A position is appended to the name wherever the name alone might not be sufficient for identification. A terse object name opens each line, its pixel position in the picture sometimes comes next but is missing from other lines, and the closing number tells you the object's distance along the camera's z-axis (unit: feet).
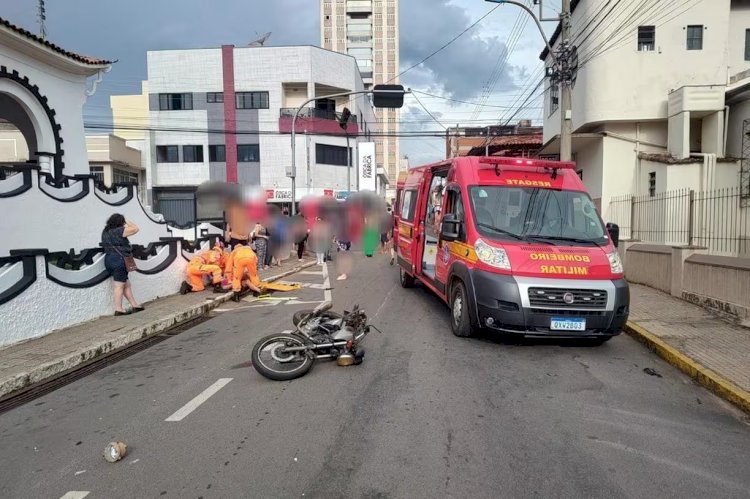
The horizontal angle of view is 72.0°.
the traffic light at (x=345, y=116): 73.77
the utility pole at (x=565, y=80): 42.09
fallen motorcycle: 17.97
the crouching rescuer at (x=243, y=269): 35.01
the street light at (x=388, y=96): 55.01
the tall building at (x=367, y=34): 281.13
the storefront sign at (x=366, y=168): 123.56
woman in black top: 27.43
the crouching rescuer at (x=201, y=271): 37.17
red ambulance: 20.29
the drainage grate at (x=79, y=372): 17.06
